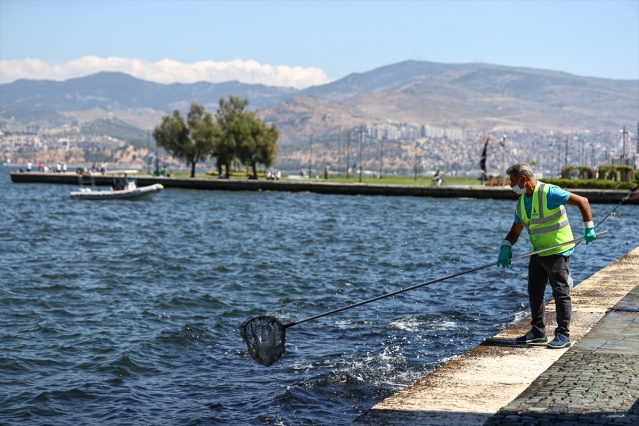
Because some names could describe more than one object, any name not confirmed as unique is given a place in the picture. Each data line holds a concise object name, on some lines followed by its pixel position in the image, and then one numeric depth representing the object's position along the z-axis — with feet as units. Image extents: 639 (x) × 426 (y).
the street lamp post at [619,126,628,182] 246.37
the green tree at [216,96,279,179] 333.83
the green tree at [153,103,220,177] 351.67
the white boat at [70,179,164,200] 229.45
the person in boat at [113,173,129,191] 235.61
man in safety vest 33.17
